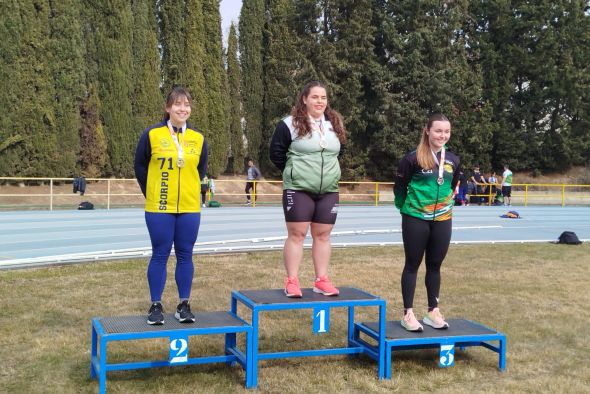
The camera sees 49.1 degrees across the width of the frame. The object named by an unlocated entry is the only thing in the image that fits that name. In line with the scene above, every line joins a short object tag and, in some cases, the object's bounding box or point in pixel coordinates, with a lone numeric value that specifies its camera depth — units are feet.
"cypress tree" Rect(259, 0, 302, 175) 113.70
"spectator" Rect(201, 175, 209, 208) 77.13
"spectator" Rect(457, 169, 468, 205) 88.28
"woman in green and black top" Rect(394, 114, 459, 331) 16.33
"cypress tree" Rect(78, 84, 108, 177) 91.20
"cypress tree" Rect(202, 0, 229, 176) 107.04
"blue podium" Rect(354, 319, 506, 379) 15.70
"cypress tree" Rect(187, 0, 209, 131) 104.42
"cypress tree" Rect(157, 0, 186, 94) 103.81
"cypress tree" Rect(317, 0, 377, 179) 113.70
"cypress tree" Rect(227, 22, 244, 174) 111.55
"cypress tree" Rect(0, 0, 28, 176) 81.71
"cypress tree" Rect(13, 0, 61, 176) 84.02
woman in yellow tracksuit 14.89
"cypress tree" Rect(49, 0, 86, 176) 87.40
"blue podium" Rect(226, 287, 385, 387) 14.94
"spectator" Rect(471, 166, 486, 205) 96.17
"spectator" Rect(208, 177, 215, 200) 82.71
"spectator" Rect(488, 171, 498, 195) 93.66
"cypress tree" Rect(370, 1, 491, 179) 116.06
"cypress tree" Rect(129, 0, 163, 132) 98.53
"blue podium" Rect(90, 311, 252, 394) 13.57
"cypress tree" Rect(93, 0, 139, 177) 94.17
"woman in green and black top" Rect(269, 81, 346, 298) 16.03
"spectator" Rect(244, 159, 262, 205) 83.47
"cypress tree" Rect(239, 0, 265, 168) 113.91
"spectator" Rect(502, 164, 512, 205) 87.86
